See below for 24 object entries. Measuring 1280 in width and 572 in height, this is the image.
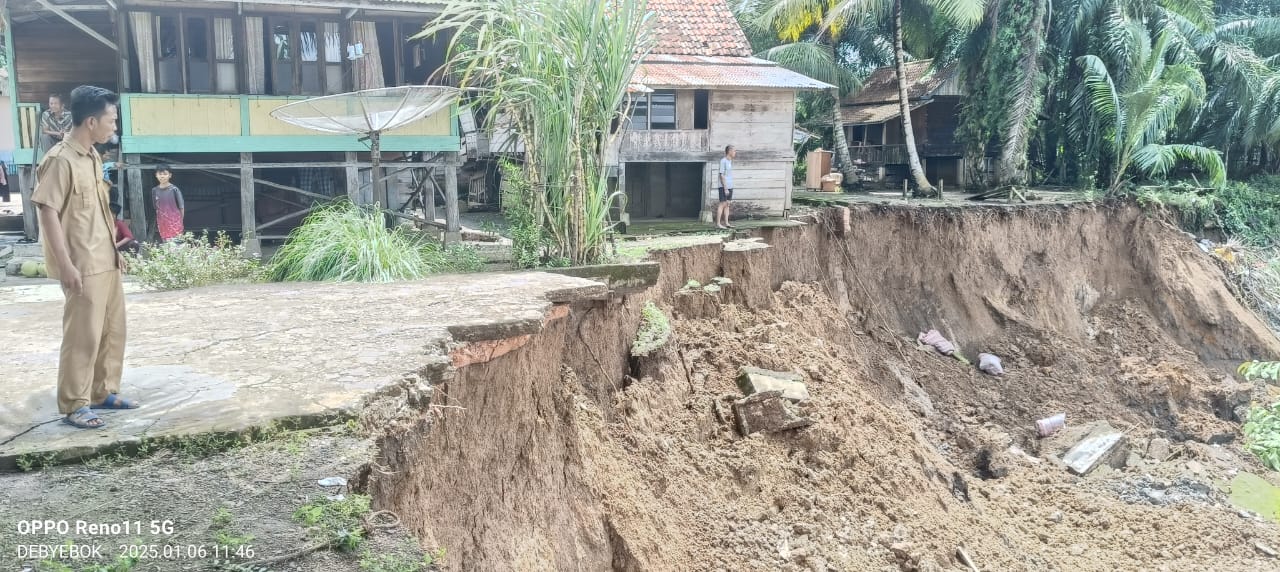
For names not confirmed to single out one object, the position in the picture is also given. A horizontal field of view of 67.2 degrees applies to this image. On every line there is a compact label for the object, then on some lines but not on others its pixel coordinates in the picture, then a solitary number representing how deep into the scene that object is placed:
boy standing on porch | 11.16
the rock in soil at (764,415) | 9.80
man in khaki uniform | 4.19
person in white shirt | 16.03
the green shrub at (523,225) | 9.20
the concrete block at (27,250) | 12.32
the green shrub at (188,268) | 8.47
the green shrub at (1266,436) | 8.50
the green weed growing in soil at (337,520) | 3.43
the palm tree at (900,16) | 19.44
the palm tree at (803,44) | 21.06
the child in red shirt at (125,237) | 10.23
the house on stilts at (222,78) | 12.75
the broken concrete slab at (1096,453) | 13.11
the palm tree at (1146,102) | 19.33
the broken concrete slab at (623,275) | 8.84
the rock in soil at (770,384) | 10.19
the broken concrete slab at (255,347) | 4.30
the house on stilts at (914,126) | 26.25
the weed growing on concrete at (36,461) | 3.86
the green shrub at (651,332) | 9.49
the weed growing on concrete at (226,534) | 3.30
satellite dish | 10.95
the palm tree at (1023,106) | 20.55
